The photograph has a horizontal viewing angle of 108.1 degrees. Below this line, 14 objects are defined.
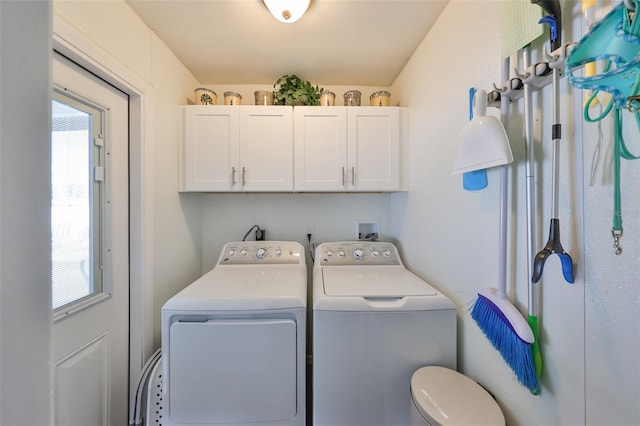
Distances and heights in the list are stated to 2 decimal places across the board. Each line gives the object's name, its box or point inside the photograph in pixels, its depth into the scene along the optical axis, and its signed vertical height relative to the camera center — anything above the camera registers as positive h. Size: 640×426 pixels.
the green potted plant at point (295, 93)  1.76 +0.91
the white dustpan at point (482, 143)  0.77 +0.25
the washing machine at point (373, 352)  1.10 -0.67
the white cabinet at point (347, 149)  1.74 +0.48
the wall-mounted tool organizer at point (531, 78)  0.62 +0.42
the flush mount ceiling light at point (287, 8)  1.19 +1.07
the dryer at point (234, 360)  1.09 -0.70
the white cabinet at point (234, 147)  1.71 +0.48
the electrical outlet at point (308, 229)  2.09 -0.15
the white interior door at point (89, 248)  1.01 -0.18
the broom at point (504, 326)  0.72 -0.39
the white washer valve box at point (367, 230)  2.10 -0.16
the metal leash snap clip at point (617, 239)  0.52 -0.06
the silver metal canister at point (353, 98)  1.83 +0.91
